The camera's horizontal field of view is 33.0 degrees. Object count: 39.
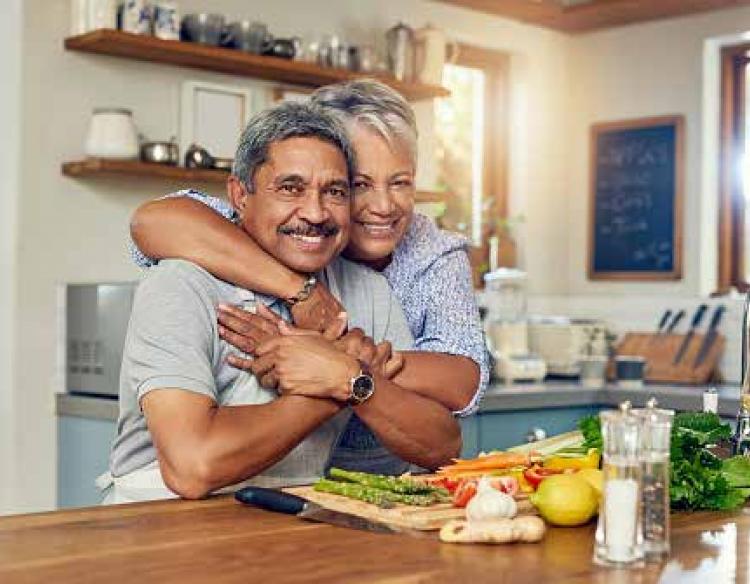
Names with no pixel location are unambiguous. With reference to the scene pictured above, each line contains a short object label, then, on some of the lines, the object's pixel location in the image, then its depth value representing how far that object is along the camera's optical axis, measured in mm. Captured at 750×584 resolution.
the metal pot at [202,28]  4230
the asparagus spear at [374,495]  1736
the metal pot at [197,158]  4219
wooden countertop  1373
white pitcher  4957
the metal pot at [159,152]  4125
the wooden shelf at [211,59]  3994
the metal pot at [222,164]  4270
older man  1920
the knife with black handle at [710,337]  5027
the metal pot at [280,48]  4453
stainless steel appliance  3885
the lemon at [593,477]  1745
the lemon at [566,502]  1692
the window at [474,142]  5500
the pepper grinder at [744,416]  2107
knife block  4984
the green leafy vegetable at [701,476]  1855
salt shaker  1445
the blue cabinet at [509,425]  4227
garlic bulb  1600
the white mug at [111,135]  3994
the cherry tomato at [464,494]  1752
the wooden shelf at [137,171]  3959
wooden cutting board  1647
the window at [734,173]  5328
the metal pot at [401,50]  4887
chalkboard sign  5430
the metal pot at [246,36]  4336
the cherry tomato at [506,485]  1780
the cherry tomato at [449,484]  1862
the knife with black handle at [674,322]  5262
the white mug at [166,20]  4113
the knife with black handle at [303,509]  1642
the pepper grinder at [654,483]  1467
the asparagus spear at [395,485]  1792
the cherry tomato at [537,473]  1881
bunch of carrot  1922
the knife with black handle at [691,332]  5090
